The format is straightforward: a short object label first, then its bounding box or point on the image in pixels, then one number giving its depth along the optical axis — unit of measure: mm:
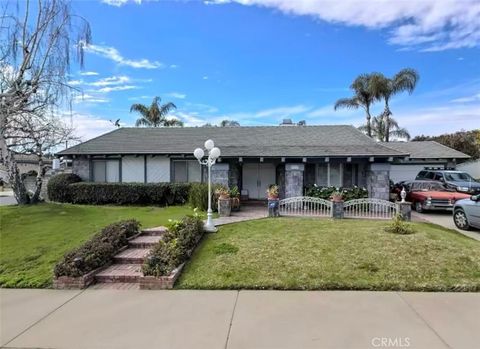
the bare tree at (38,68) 12641
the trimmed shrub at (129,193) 16062
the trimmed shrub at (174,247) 6373
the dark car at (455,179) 15719
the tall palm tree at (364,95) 29120
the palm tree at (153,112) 33594
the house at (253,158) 15125
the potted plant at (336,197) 11977
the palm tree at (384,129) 31875
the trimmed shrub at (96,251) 6320
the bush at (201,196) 13388
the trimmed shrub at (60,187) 16594
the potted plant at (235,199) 13629
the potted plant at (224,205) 12266
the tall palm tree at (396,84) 28297
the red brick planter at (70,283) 6113
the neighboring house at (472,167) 27806
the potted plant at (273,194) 12070
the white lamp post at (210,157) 9688
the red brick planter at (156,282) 6016
